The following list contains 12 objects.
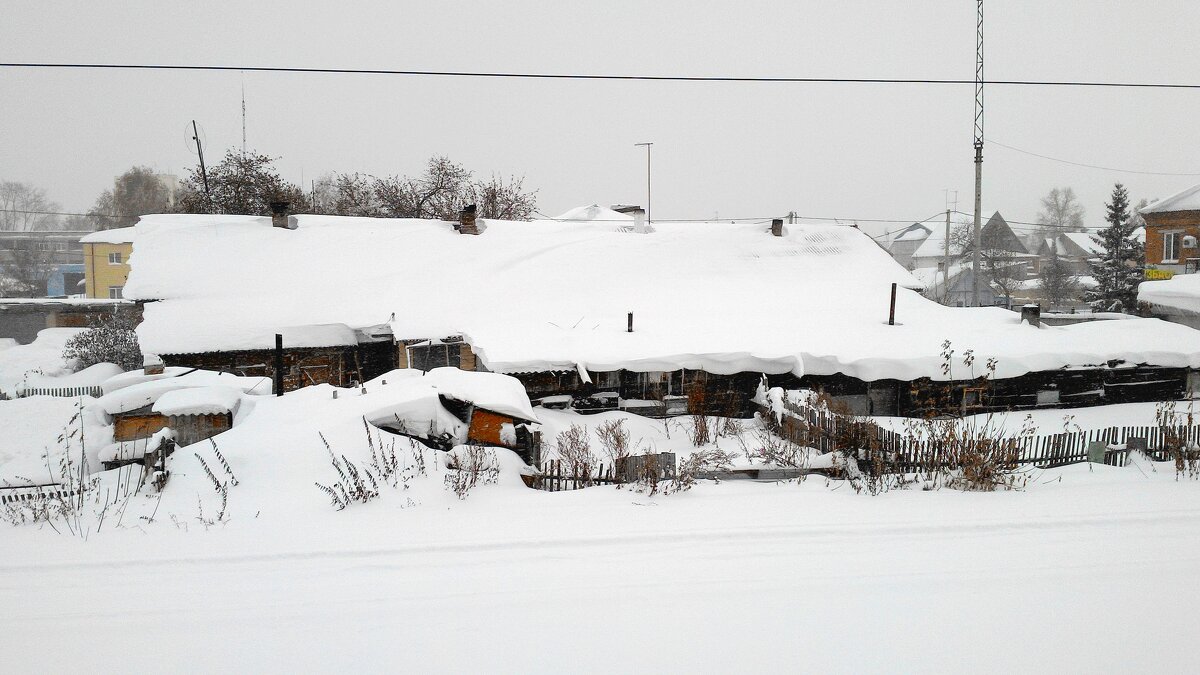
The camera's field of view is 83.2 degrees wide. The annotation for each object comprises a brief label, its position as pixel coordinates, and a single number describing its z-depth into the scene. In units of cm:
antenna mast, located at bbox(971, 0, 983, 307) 2255
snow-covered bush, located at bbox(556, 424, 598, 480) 753
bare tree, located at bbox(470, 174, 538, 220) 3703
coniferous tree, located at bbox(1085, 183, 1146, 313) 3481
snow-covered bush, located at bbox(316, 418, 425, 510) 659
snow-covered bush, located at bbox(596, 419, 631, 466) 936
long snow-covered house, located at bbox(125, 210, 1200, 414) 1285
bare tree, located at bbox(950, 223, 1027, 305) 5009
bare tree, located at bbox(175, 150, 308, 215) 3120
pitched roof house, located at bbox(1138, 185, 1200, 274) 2959
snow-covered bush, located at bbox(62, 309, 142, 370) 2020
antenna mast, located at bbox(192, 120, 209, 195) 2520
